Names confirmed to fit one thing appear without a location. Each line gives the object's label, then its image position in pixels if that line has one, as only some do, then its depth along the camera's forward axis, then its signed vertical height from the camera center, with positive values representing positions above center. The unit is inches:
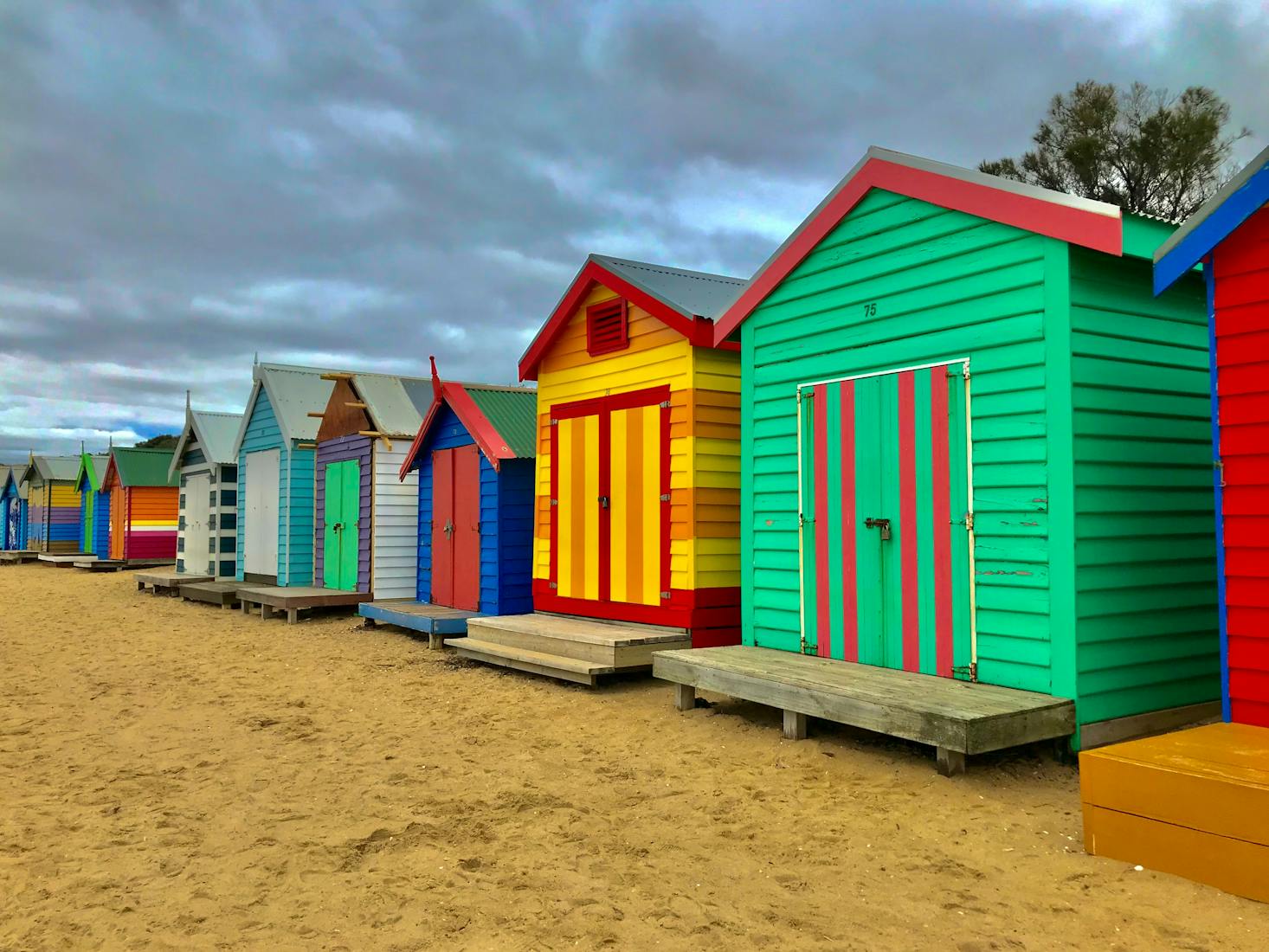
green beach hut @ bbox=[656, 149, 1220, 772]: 205.0 +9.4
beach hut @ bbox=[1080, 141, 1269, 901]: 146.1 -11.4
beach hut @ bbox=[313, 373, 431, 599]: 546.6 +16.9
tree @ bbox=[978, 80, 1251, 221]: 714.2 +288.4
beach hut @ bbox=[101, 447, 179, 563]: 1054.4 +14.3
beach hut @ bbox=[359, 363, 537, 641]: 438.3 +4.7
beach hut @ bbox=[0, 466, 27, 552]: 1587.1 +16.1
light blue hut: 645.3 +31.1
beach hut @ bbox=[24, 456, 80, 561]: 1378.0 +15.1
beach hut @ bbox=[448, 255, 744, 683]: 332.2 +15.9
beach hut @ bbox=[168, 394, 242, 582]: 751.1 +19.2
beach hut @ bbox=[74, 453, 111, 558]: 1177.4 +17.0
